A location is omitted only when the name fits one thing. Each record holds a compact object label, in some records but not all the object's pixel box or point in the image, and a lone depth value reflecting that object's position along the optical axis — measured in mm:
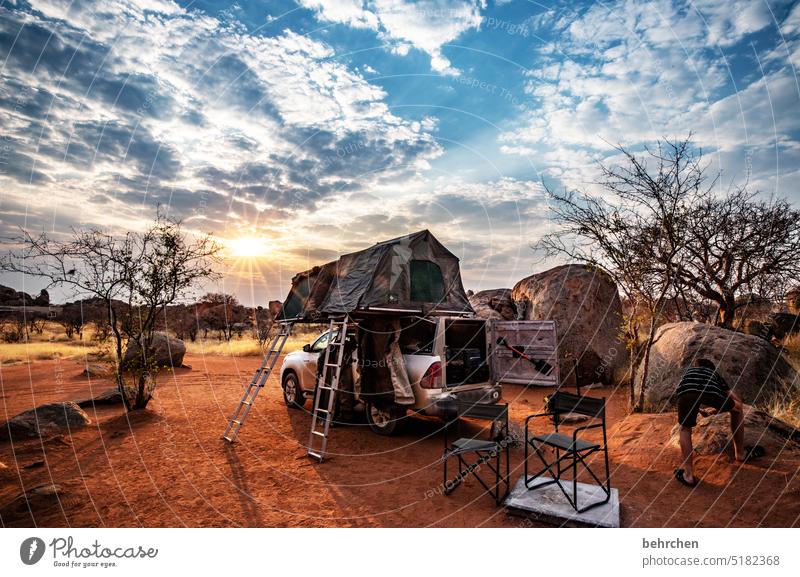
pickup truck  7066
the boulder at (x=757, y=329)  12594
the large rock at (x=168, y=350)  16578
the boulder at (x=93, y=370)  14336
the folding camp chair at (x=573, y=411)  4332
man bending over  4906
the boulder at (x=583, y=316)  13305
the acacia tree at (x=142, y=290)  9125
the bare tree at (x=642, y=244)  8758
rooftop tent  7262
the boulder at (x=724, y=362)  7531
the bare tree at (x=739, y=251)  10266
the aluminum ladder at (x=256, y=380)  7395
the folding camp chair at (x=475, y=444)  4745
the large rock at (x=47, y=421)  7098
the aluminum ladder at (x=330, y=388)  6528
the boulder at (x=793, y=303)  15730
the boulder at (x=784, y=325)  13384
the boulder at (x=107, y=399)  9820
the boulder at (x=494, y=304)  15750
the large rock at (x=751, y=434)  5207
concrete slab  4160
